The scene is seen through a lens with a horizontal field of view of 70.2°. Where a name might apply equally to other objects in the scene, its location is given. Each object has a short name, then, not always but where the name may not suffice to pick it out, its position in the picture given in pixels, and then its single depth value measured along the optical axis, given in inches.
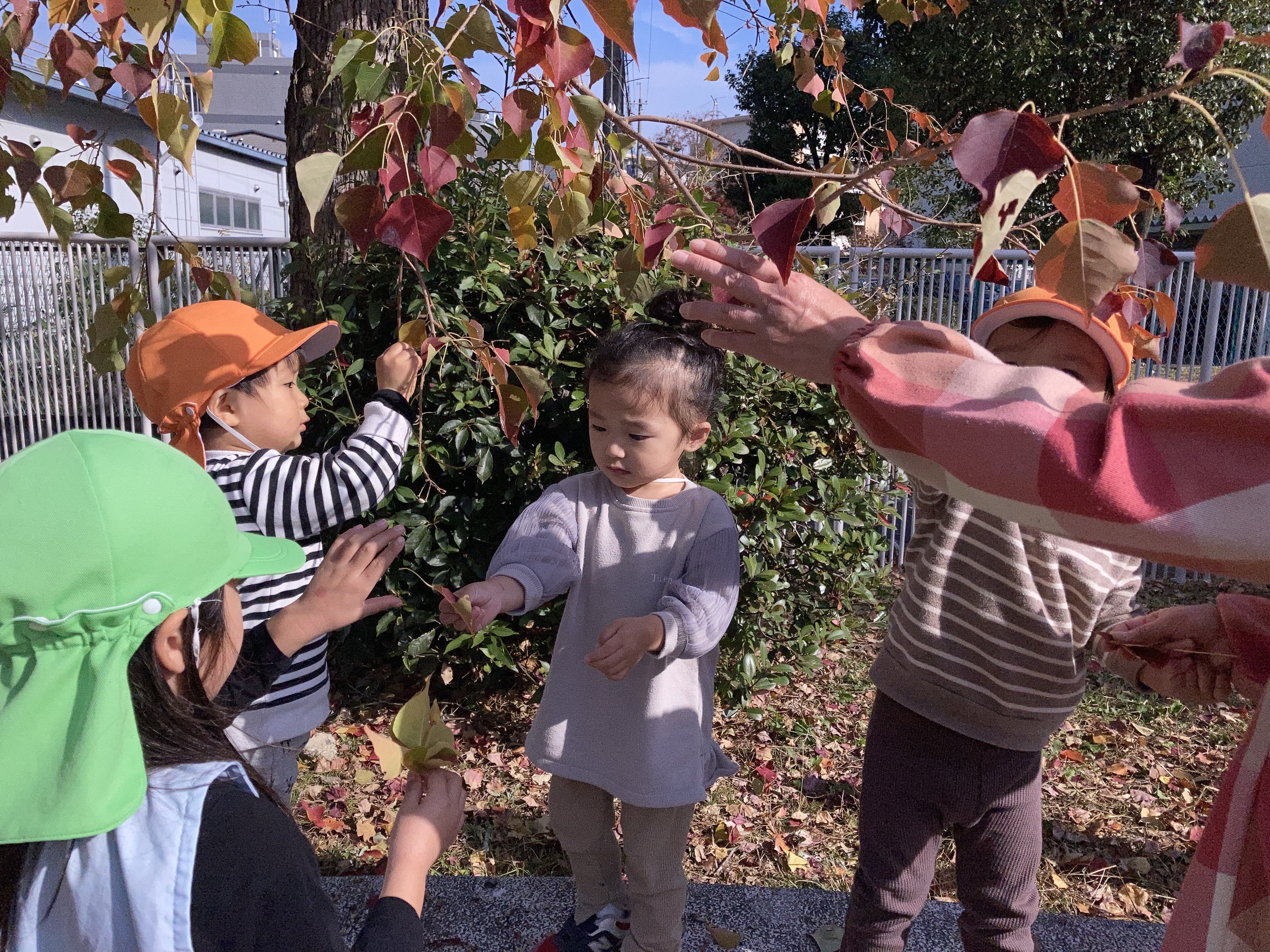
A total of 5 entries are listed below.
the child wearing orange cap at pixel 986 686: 64.2
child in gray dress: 75.1
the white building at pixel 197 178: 478.6
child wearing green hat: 34.3
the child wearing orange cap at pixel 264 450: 76.0
